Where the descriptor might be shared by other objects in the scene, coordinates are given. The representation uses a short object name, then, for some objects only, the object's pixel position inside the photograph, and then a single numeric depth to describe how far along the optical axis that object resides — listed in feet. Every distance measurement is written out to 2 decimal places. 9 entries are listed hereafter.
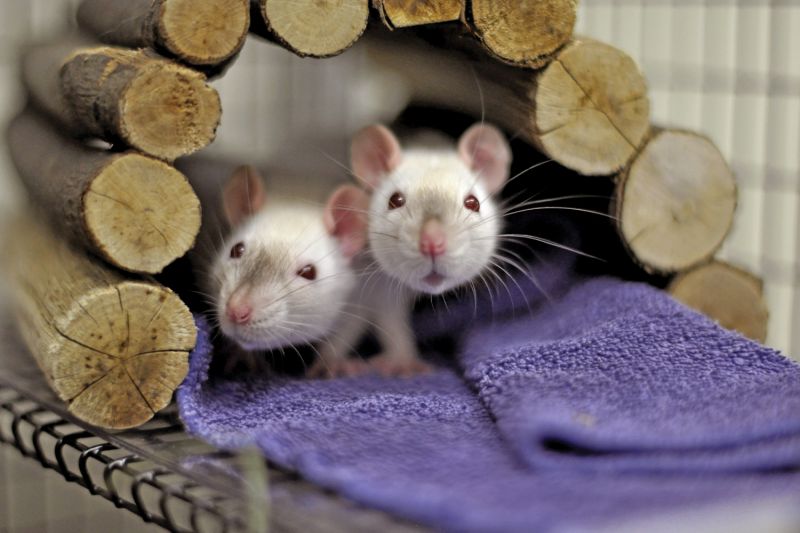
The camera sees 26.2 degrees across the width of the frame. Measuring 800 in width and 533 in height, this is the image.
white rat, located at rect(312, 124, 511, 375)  1.56
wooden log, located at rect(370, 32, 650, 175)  1.53
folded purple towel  1.29
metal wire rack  1.26
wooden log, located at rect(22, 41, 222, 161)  1.41
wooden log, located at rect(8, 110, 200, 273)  1.41
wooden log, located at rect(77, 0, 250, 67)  1.42
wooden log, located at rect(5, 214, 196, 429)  1.42
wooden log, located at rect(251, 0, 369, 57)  1.44
